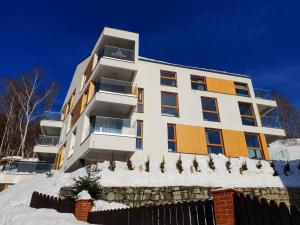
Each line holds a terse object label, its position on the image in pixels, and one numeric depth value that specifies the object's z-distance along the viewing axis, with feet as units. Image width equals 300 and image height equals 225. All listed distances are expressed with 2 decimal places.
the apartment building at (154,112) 55.11
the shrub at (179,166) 47.63
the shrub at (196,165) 49.48
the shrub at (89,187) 36.42
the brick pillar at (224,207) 15.19
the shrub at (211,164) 50.88
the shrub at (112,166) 44.78
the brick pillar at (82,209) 30.27
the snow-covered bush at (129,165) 45.78
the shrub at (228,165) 51.47
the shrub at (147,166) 46.06
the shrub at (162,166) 46.85
